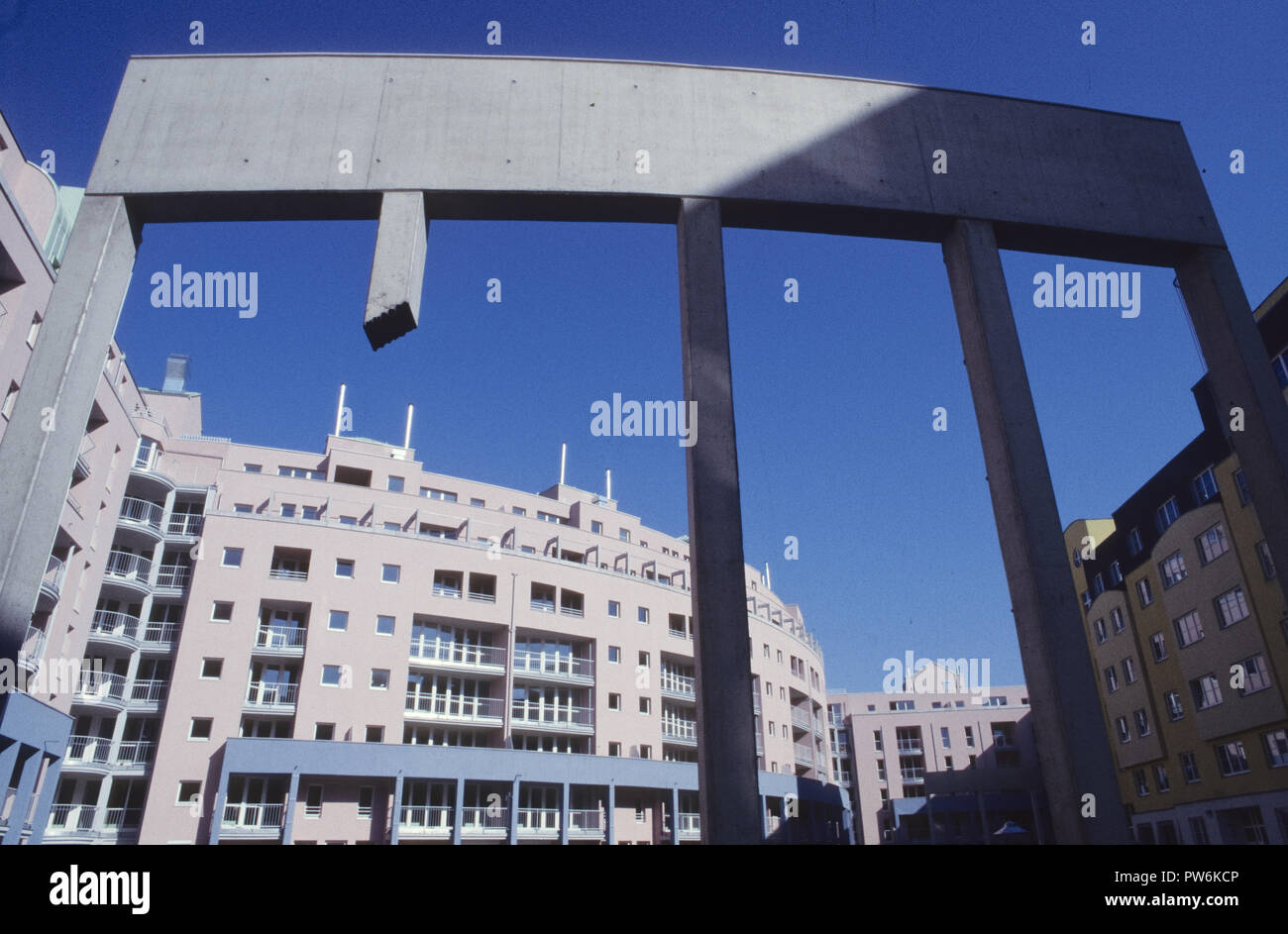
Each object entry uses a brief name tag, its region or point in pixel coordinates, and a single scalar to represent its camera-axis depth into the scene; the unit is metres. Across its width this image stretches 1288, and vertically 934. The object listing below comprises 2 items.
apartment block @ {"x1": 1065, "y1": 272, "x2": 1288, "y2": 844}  26.34
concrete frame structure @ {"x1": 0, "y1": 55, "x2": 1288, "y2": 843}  7.39
